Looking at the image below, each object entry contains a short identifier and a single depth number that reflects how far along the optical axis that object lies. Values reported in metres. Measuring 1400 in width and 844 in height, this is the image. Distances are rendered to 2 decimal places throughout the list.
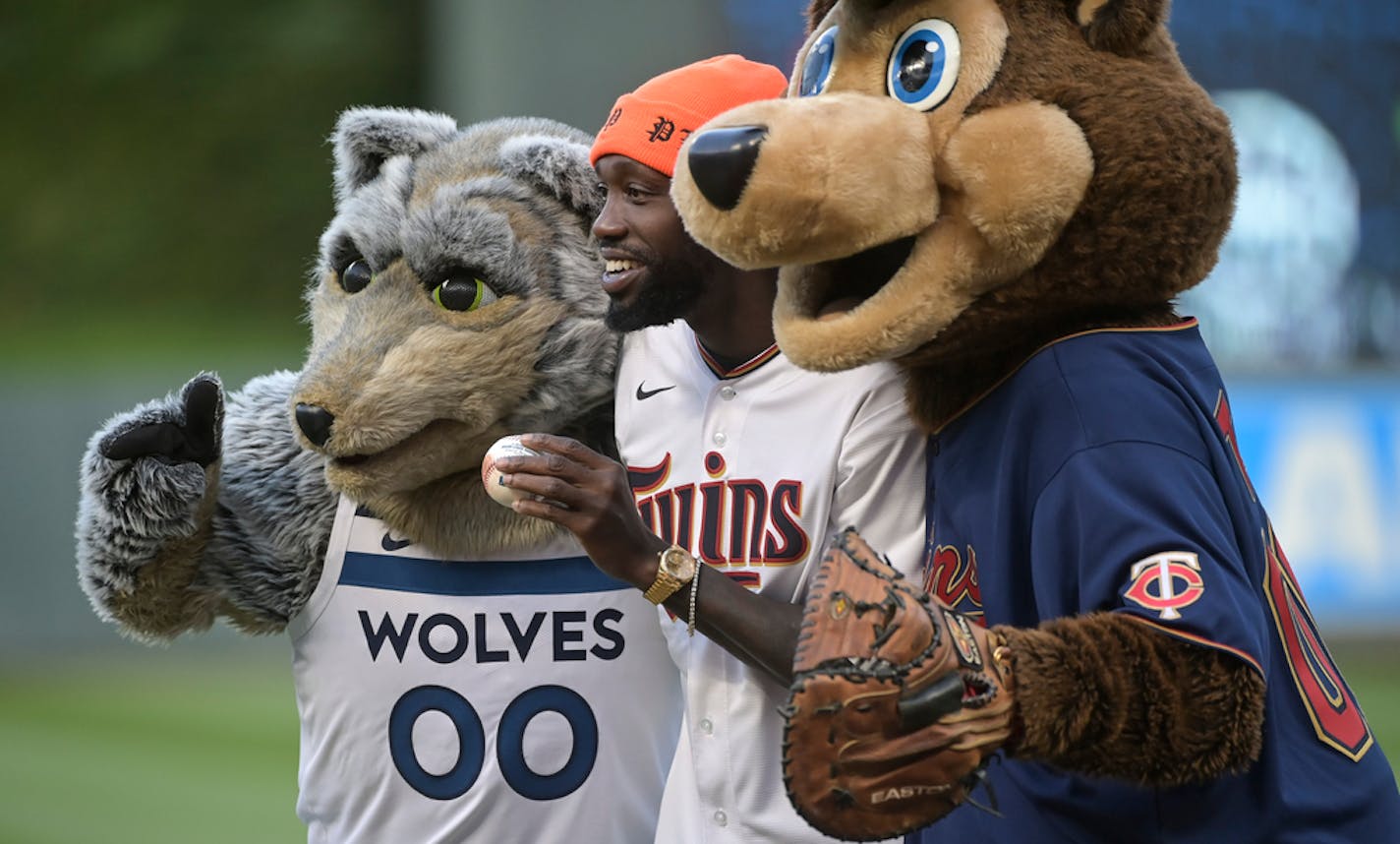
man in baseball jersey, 9.89
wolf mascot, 10.11
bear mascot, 9.46
